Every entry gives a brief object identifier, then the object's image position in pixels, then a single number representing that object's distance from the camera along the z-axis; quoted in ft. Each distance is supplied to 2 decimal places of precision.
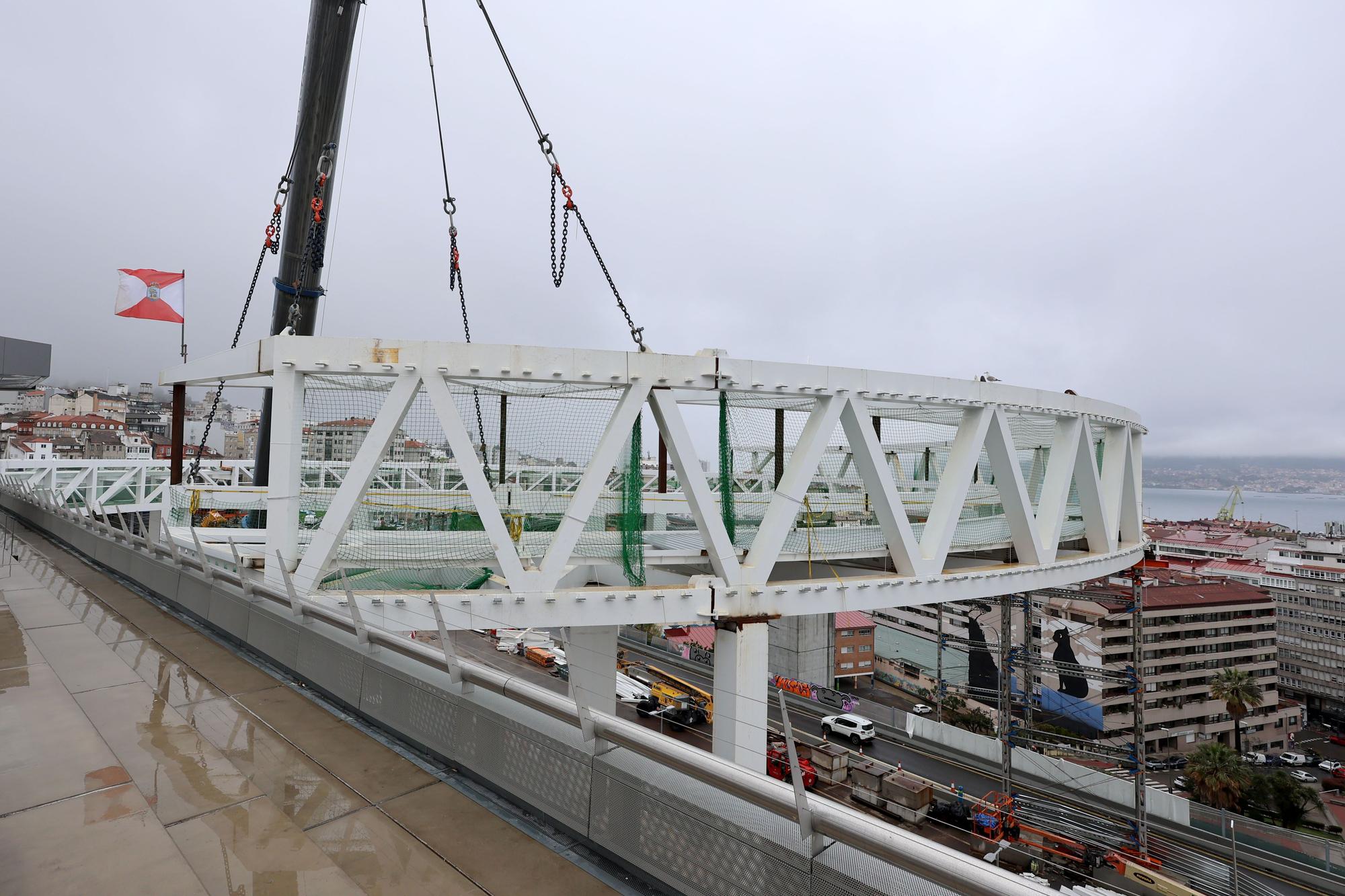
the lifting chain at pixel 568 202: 41.68
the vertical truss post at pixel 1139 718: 53.42
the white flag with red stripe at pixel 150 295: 46.52
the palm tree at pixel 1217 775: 108.68
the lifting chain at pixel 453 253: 46.06
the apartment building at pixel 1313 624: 213.66
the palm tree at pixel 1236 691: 146.51
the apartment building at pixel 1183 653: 165.37
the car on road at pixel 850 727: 86.58
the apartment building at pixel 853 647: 165.68
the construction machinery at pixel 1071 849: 51.02
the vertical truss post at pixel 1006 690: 59.77
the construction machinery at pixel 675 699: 90.02
